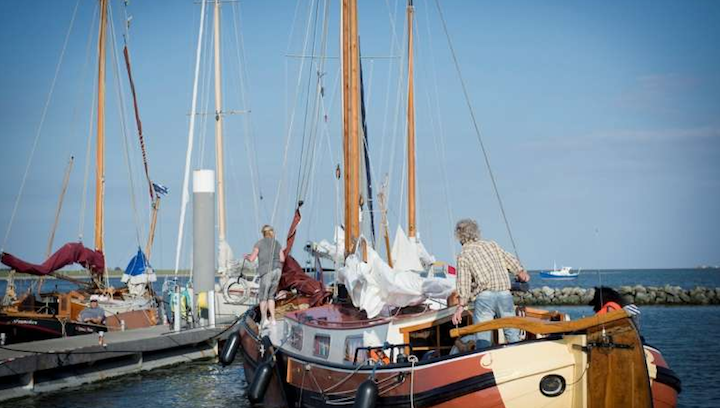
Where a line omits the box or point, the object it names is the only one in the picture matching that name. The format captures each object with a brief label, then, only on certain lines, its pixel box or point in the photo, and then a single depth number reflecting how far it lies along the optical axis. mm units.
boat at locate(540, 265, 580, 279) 112669
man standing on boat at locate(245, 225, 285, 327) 16297
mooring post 20750
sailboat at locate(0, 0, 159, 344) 23000
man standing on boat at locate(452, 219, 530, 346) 10352
